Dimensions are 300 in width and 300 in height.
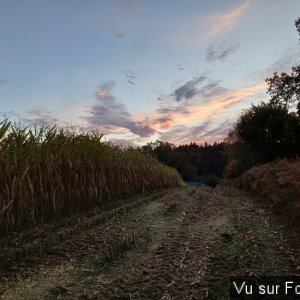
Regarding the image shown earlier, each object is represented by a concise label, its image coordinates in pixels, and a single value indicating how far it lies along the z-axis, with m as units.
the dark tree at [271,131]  20.65
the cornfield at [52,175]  4.94
